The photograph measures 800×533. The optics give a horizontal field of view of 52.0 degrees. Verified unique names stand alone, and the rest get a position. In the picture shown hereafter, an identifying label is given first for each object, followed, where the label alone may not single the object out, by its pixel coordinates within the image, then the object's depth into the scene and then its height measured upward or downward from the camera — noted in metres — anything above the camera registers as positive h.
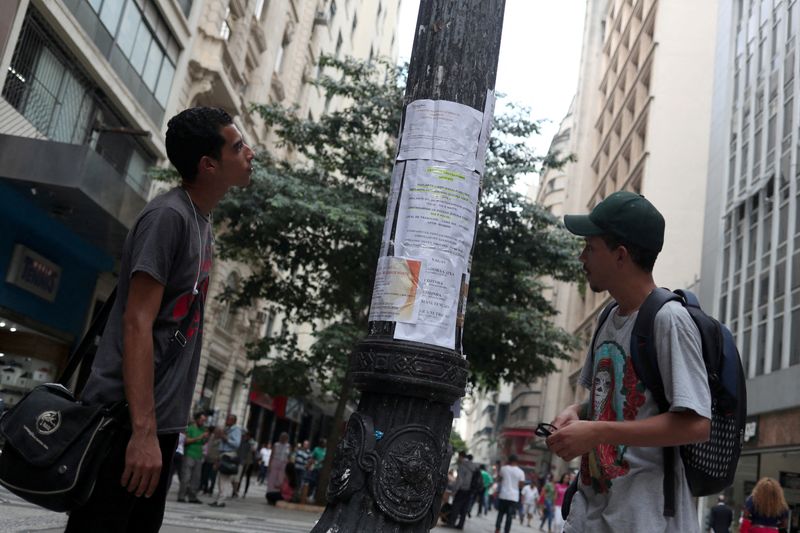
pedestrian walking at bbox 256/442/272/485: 29.06 -0.48
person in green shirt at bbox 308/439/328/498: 22.03 -0.25
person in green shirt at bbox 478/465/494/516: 25.00 -0.48
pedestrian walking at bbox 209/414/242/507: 13.85 -0.26
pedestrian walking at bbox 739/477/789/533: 10.69 +0.25
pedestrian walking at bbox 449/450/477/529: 17.64 -0.24
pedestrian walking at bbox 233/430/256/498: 18.23 -0.32
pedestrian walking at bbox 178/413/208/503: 13.97 -0.41
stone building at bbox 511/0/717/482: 37.56 +18.57
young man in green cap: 2.18 +0.29
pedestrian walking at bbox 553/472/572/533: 22.34 -0.12
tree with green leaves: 16.50 +4.51
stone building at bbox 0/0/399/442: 13.82 +5.53
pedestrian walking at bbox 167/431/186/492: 14.15 -0.42
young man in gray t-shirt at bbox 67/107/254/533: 2.21 +0.29
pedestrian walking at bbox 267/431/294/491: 17.59 -0.37
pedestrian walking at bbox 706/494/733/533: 13.31 +0.05
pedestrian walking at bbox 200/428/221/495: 16.81 -0.37
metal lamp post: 3.23 +0.76
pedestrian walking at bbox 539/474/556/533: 27.11 -0.29
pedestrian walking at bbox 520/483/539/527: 30.16 -0.34
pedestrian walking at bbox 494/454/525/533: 17.47 -0.11
